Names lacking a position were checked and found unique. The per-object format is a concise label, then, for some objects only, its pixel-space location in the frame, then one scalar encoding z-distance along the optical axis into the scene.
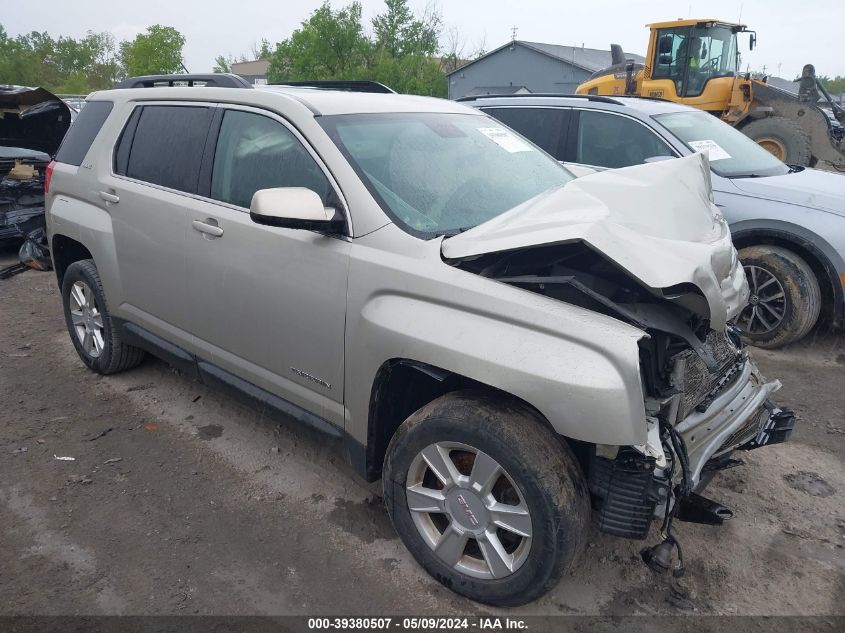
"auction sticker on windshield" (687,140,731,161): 5.64
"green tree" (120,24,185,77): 49.53
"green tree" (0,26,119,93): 52.53
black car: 7.66
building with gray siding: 35.16
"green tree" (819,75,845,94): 81.00
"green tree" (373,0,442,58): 40.28
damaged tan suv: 2.21
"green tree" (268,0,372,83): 35.78
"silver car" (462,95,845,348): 4.99
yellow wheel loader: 10.59
